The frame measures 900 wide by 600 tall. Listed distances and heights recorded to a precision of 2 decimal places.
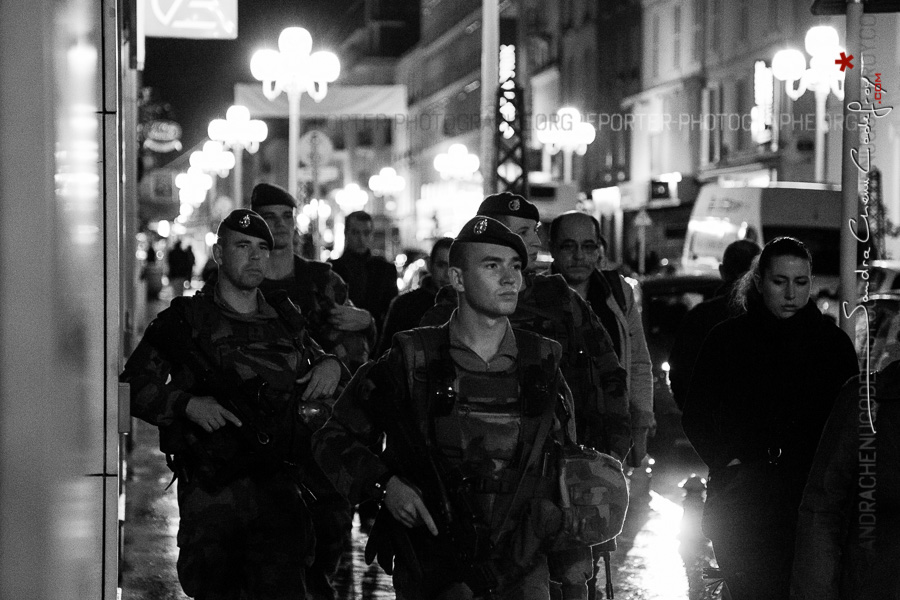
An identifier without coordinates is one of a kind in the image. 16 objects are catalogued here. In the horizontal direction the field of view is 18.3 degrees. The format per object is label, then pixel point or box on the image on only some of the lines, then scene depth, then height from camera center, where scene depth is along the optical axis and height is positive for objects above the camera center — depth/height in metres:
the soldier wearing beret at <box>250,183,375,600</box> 13.76 -0.45
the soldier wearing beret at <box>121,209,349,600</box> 11.25 -0.90
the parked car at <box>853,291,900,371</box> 16.84 -0.79
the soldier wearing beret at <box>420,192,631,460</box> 11.34 -0.53
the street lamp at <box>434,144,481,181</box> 87.45 +1.40
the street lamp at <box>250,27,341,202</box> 47.39 +2.40
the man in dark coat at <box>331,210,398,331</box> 21.95 -0.55
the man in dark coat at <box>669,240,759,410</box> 15.05 -0.63
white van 42.61 -0.14
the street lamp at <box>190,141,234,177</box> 88.22 +1.60
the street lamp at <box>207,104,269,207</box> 67.30 +1.87
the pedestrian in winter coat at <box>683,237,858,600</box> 10.65 -0.78
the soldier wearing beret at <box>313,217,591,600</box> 8.05 -0.69
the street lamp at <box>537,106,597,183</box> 72.34 +2.03
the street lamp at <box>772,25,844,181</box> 46.31 +2.53
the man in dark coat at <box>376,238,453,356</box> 17.65 -0.66
